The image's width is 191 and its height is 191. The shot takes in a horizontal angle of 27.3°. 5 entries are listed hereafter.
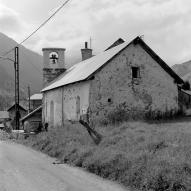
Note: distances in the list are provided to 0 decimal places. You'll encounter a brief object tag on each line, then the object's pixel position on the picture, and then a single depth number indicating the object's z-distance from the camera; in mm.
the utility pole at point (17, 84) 36938
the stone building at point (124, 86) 23703
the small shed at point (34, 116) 42812
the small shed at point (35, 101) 64750
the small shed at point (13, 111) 83750
